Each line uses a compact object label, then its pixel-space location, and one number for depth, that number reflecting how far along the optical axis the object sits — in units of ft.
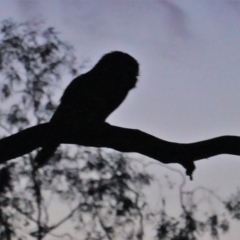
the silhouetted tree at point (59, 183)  33.14
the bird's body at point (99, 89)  22.91
